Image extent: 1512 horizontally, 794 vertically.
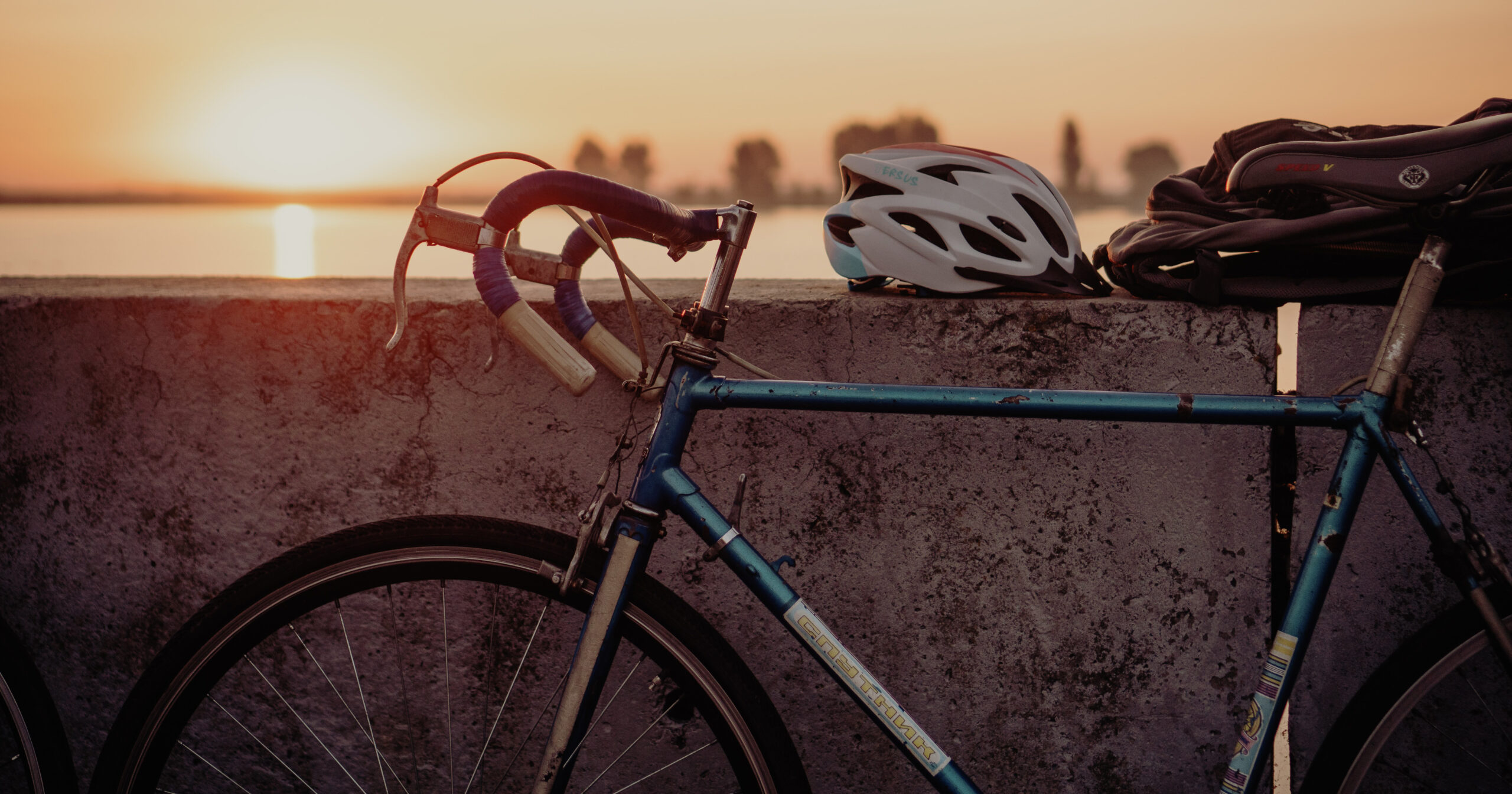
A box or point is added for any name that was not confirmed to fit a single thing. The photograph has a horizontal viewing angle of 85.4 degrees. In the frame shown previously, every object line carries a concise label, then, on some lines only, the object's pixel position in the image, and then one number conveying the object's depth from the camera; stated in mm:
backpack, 1540
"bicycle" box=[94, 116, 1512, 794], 1264
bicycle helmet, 1726
